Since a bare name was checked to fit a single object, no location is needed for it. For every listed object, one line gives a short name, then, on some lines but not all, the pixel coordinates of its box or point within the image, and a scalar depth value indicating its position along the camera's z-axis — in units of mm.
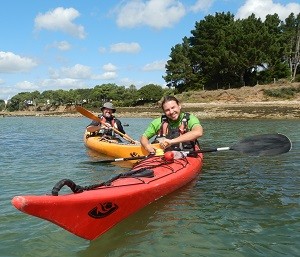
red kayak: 2438
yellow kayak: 6171
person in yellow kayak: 7791
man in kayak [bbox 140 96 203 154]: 4627
